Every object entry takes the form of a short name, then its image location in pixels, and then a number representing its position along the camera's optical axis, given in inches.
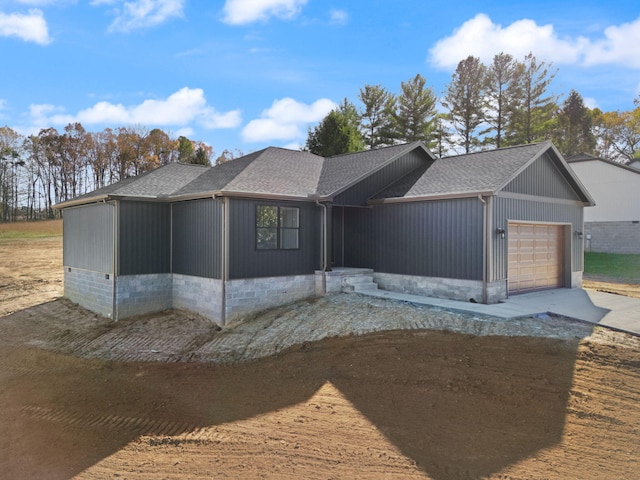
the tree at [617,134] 1485.0
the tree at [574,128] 1434.5
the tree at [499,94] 1258.0
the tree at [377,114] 1331.2
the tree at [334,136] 1042.1
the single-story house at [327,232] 430.9
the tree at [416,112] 1290.6
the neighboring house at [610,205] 879.1
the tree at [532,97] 1253.1
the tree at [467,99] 1273.4
